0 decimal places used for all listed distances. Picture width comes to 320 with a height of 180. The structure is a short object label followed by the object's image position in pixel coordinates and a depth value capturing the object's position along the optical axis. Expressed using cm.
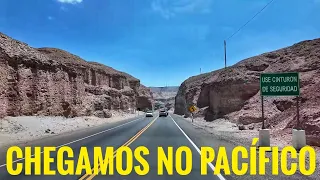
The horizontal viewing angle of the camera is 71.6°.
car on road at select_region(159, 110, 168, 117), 5633
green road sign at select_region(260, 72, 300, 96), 1083
